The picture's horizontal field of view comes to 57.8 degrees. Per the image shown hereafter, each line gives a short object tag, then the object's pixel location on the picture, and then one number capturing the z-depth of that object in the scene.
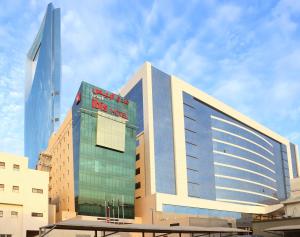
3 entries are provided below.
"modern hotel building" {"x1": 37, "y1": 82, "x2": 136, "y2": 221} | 60.99
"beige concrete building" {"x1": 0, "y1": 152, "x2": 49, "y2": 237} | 46.57
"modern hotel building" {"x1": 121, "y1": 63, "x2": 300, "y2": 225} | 69.32
